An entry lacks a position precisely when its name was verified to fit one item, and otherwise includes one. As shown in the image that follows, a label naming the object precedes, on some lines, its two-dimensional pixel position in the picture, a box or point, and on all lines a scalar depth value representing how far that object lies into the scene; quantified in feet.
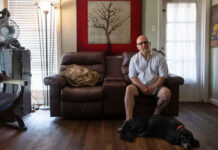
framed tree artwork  11.55
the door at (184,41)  11.71
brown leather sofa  8.58
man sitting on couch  7.75
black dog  6.00
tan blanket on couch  9.48
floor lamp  10.98
